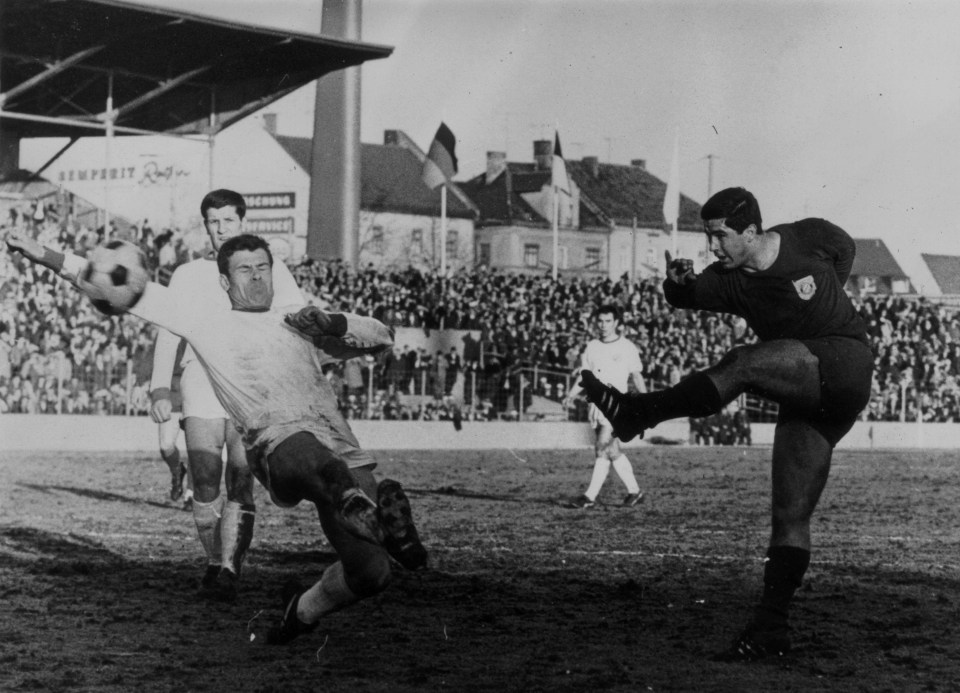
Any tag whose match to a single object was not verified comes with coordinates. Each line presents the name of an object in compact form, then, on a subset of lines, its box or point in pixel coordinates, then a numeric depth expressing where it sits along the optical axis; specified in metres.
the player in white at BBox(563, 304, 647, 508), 15.81
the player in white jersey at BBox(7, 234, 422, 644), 6.18
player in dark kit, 6.85
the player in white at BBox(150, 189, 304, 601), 8.60
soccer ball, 6.35
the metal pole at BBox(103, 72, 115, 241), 27.67
